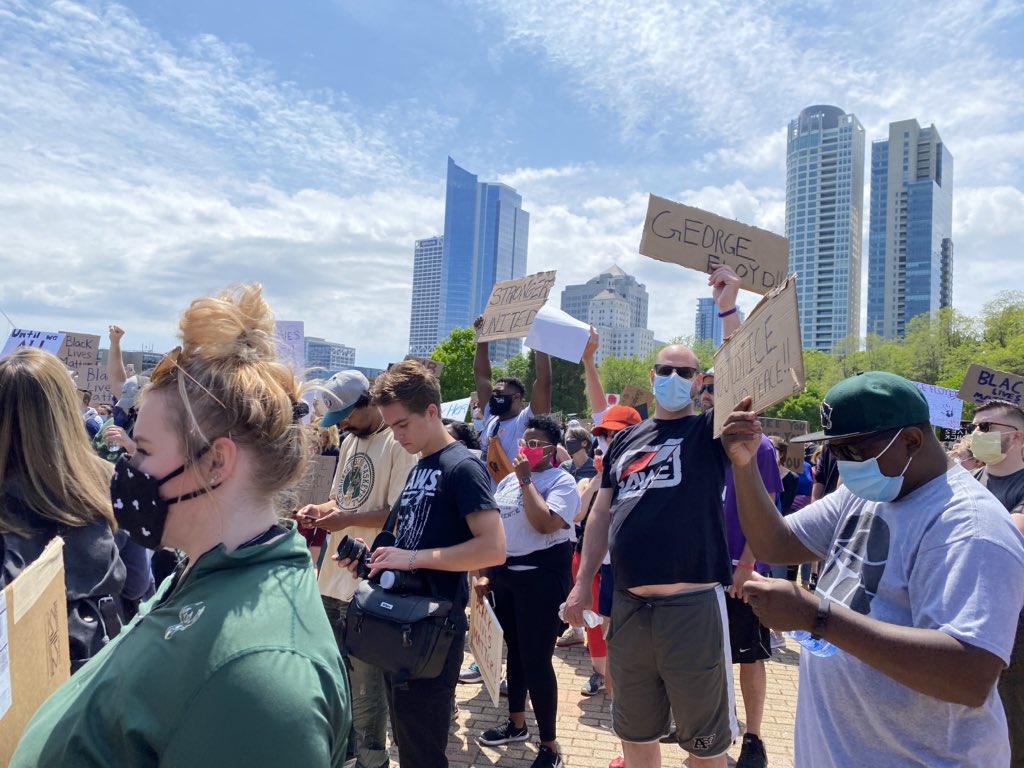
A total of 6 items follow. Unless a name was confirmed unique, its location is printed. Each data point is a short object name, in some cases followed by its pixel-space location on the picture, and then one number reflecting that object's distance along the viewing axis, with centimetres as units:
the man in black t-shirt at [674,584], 338
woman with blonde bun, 122
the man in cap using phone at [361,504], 381
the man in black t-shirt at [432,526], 307
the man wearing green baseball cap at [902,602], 174
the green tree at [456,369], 5047
